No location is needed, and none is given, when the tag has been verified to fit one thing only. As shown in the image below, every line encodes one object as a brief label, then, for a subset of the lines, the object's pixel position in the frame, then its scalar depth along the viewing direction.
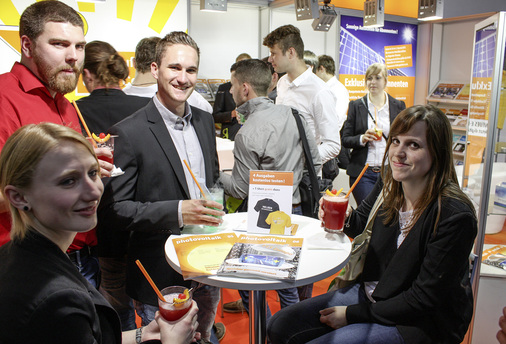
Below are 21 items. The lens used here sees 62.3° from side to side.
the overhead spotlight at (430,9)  5.20
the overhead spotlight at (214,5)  5.28
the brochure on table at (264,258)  1.54
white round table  1.51
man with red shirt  1.81
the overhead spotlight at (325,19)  5.57
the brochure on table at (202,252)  1.58
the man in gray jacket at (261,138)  2.62
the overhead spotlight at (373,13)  5.46
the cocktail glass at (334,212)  1.89
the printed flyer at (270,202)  1.98
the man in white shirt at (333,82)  4.86
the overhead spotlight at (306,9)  5.21
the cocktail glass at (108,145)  1.73
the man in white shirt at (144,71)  3.27
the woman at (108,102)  2.45
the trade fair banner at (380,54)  7.78
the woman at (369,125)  4.04
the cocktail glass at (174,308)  1.36
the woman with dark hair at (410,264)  1.68
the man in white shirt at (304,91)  3.42
